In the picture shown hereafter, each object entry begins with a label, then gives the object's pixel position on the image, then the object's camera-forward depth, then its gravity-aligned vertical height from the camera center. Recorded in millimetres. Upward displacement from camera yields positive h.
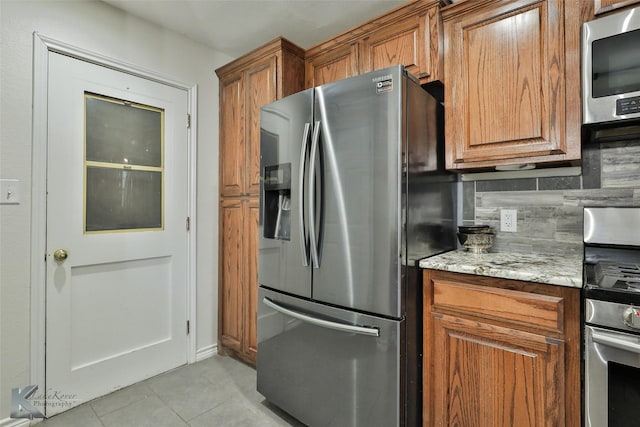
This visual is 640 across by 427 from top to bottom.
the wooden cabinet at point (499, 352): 1109 -537
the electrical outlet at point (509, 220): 1738 -22
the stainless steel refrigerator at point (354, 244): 1299 -130
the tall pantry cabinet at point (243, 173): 2148 +327
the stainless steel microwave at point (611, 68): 1185 +585
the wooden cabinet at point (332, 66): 1967 +1004
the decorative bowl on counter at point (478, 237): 1654 -112
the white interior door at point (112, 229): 1816 -88
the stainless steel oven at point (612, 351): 963 -433
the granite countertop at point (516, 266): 1119 -208
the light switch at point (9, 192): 1614 +127
